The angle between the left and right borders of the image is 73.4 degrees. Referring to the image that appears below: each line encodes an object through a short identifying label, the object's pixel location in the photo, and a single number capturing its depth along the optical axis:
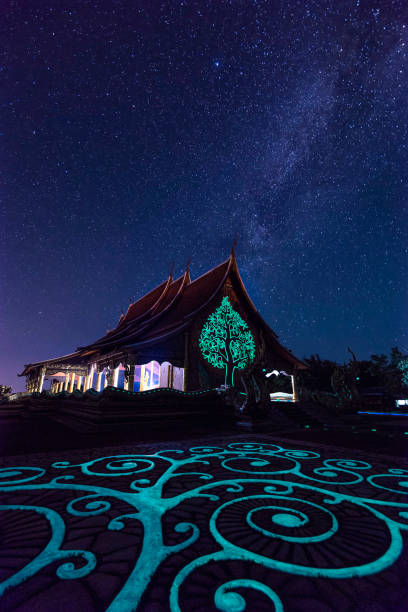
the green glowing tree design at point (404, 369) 30.35
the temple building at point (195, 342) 11.59
